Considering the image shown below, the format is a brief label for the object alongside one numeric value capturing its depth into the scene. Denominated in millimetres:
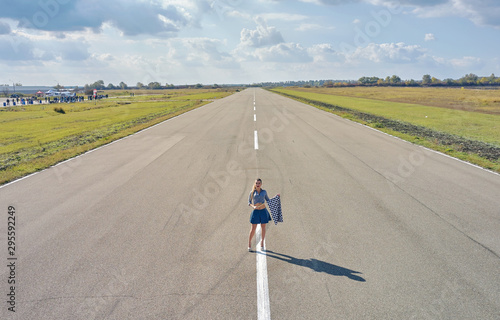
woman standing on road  5605
